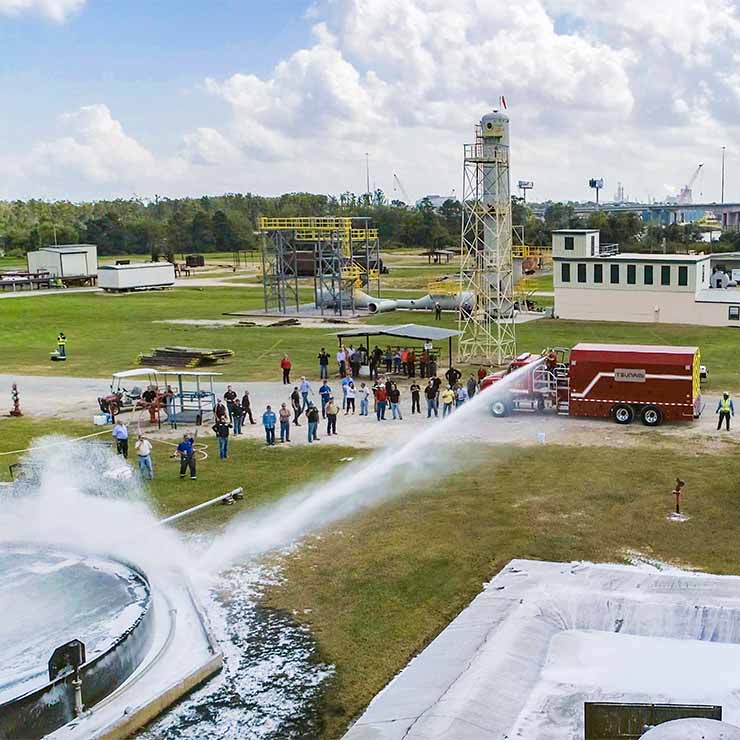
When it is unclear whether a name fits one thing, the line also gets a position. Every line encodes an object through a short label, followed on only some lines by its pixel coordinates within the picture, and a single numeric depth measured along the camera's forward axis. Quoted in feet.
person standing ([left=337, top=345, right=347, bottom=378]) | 133.39
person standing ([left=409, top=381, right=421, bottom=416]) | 110.22
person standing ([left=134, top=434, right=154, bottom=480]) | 83.92
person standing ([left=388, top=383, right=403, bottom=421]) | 108.47
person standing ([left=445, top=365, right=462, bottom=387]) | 118.62
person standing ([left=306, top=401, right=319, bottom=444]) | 96.99
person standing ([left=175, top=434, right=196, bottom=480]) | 83.56
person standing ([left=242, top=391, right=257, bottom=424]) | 105.55
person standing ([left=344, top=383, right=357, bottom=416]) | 112.47
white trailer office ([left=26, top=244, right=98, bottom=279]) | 318.86
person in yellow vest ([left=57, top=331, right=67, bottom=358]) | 158.64
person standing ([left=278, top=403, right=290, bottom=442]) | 97.14
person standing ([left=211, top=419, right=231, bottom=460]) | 89.76
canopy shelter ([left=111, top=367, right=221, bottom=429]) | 108.47
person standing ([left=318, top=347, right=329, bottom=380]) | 130.93
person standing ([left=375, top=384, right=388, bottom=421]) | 107.76
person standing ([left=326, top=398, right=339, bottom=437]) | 100.63
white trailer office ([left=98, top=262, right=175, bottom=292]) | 286.66
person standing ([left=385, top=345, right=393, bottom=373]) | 135.33
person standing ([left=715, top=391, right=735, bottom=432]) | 97.86
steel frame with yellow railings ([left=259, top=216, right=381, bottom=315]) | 215.06
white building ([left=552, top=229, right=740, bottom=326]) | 185.50
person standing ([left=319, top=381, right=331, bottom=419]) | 106.22
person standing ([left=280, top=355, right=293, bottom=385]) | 129.08
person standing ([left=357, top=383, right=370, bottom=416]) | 111.24
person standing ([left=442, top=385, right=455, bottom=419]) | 107.65
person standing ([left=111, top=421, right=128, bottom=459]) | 91.35
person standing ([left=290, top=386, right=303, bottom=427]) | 105.09
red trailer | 101.81
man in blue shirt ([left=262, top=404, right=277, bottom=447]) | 96.37
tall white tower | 143.64
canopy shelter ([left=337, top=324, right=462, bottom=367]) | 131.64
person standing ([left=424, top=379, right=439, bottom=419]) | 108.58
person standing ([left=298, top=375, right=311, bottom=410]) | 109.62
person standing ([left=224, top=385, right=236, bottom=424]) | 101.69
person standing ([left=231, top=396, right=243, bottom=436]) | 101.14
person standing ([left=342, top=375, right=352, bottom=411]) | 112.98
